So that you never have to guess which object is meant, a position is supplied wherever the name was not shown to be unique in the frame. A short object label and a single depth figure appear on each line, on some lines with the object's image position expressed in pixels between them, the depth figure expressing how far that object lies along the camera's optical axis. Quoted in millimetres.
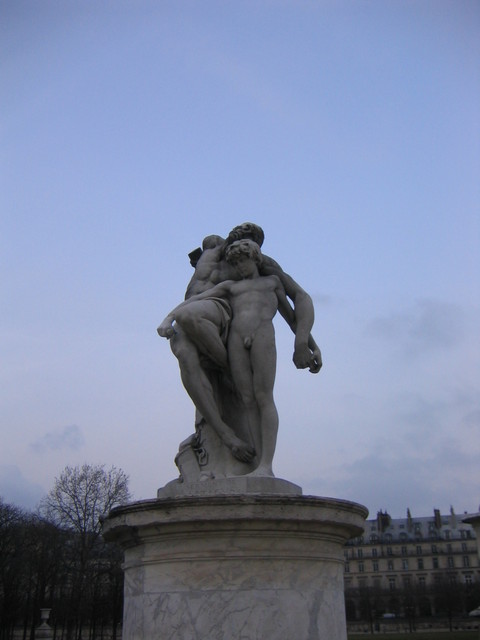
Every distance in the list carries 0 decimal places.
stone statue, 6219
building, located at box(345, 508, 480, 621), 88062
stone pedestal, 4898
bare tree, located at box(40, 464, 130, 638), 36969
